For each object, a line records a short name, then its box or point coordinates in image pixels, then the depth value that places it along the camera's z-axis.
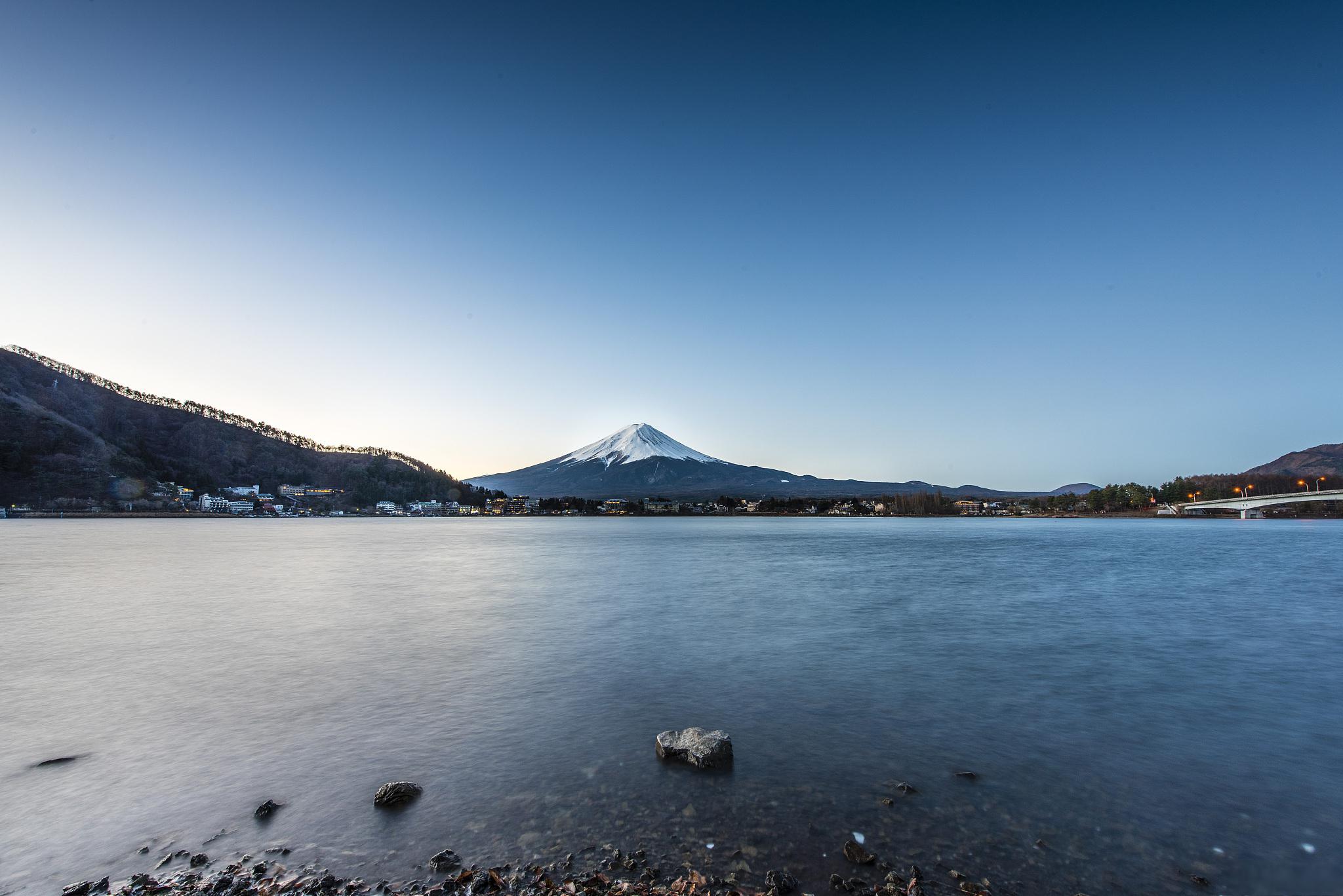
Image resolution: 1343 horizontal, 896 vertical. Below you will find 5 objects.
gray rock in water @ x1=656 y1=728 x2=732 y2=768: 7.78
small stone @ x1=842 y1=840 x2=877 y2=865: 5.54
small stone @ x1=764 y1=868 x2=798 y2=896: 5.08
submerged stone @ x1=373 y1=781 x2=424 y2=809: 6.69
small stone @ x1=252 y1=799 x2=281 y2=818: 6.54
